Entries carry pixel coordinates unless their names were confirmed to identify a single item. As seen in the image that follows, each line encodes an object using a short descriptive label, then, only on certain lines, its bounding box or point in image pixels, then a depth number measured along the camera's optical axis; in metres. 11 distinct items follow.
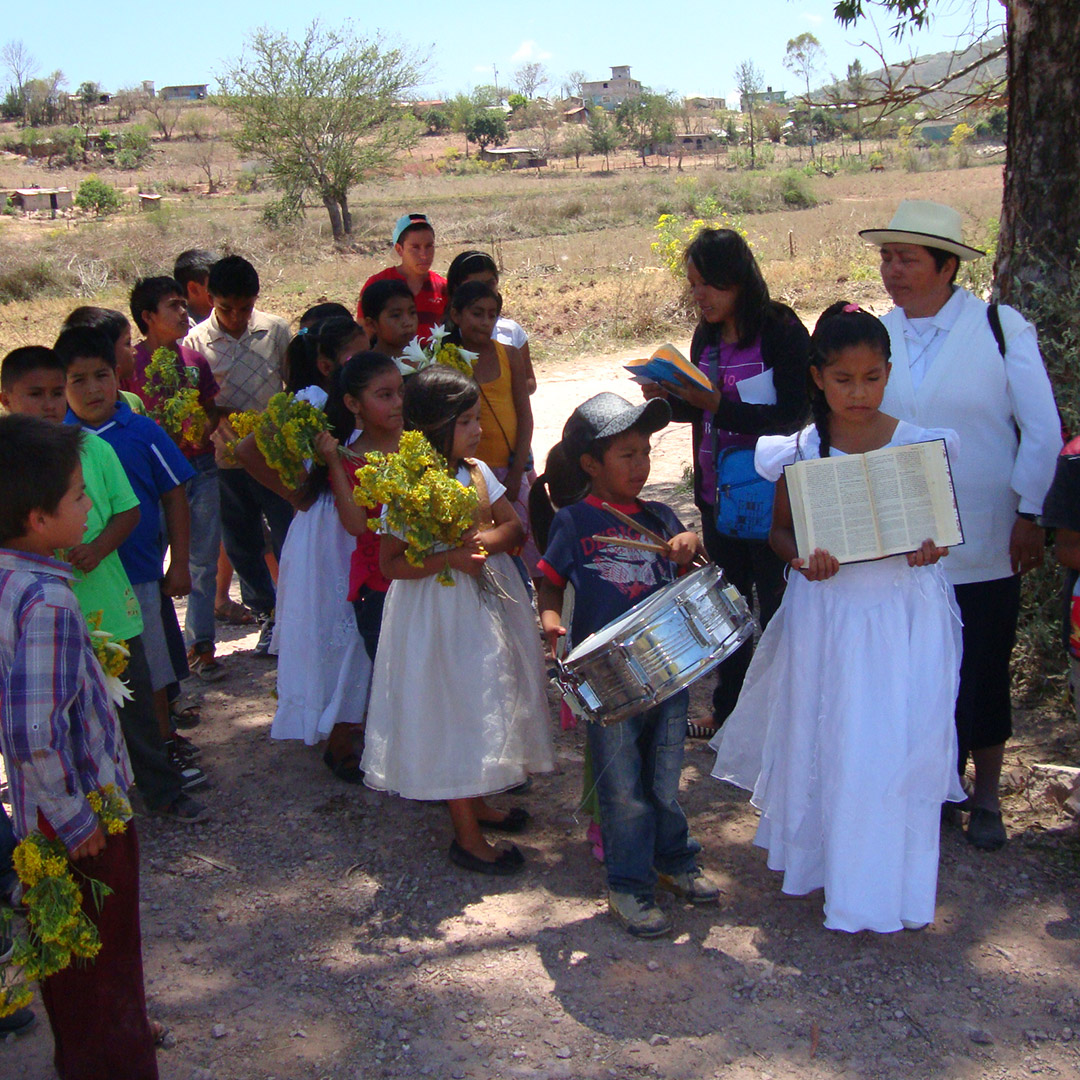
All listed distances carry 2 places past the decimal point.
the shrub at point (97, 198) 38.19
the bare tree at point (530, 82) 124.50
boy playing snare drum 3.31
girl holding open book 3.10
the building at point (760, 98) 74.50
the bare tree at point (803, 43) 53.51
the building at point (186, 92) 115.93
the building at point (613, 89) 136.12
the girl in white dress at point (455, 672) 3.61
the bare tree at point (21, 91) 82.25
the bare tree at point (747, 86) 72.67
